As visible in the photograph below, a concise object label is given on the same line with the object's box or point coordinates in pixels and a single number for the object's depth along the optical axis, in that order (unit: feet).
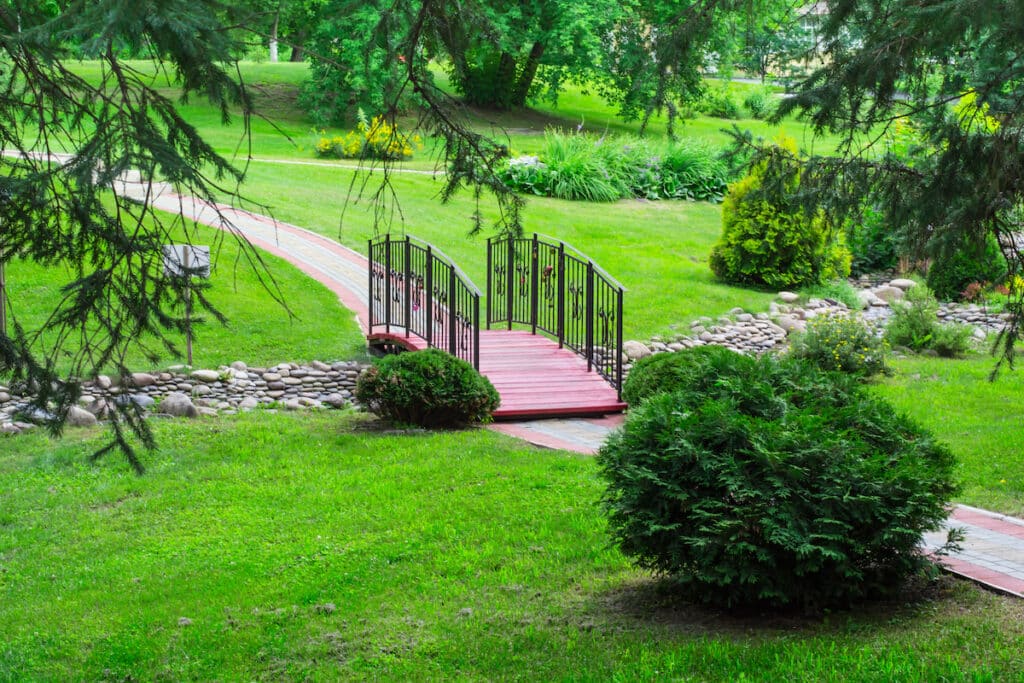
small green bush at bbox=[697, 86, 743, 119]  129.49
